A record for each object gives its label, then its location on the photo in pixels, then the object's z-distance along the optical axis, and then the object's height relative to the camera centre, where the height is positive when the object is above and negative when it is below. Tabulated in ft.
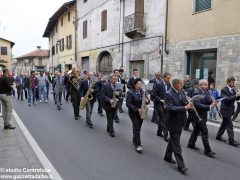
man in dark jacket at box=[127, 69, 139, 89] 34.44 -0.38
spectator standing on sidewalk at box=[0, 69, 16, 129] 26.89 -2.64
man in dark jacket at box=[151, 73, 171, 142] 25.22 -2.46
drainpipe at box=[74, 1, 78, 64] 105.50 +15.18
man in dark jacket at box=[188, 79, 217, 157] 20.26 -2.66
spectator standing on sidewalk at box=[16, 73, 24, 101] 58.22 -3.43
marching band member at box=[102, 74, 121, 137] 25.89 -2.69
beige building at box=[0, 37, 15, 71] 208.96 +12.14
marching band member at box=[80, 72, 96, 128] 29.96 -2.55
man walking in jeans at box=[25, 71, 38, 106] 48.50 -2.86
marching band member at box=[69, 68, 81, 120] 34.11 -3.34
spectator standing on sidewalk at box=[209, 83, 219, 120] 35.44 -5.15
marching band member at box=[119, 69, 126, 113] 37.56 -1.33
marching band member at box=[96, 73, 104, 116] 32.33 -2.09
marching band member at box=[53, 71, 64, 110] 44.50 -2.92
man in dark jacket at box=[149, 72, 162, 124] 27.81 -1.02
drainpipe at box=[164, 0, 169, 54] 54.75 +6.44
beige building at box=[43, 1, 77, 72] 109.29 +13.29
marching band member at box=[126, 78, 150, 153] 20.97 -2.50
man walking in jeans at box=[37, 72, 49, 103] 51.42 -3.02
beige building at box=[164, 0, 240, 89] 41.52 +4.90
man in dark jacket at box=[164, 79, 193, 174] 17.10 -2.51
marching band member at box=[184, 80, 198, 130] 28.63 -2.29
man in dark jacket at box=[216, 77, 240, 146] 23.27 -2.80
